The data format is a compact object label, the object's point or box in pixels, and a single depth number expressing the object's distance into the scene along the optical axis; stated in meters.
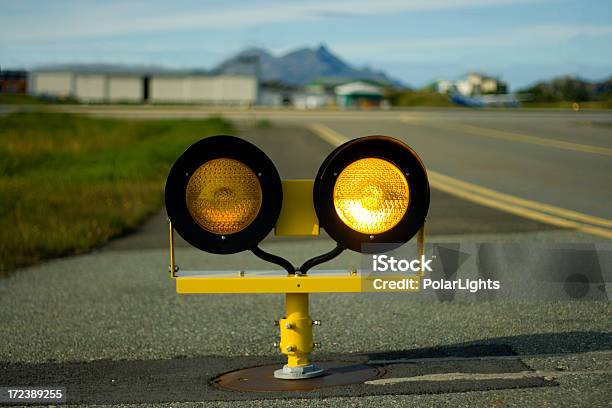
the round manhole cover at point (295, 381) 5.19
